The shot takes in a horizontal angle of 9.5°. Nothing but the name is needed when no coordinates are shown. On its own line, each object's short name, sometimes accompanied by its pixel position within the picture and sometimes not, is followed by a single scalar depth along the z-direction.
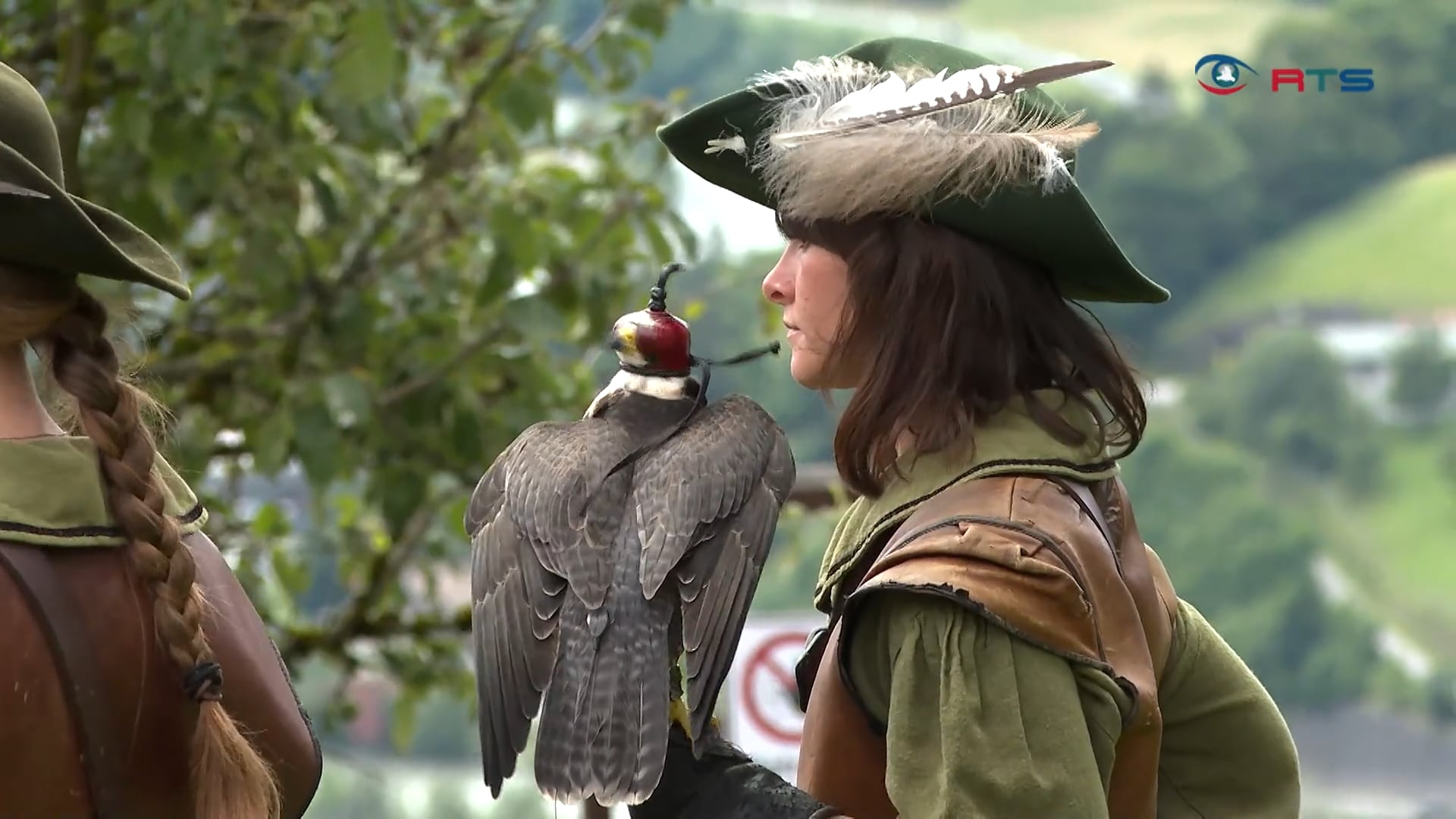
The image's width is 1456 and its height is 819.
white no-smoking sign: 10.46
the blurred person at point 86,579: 6.45
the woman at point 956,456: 6.49
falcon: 6.56
